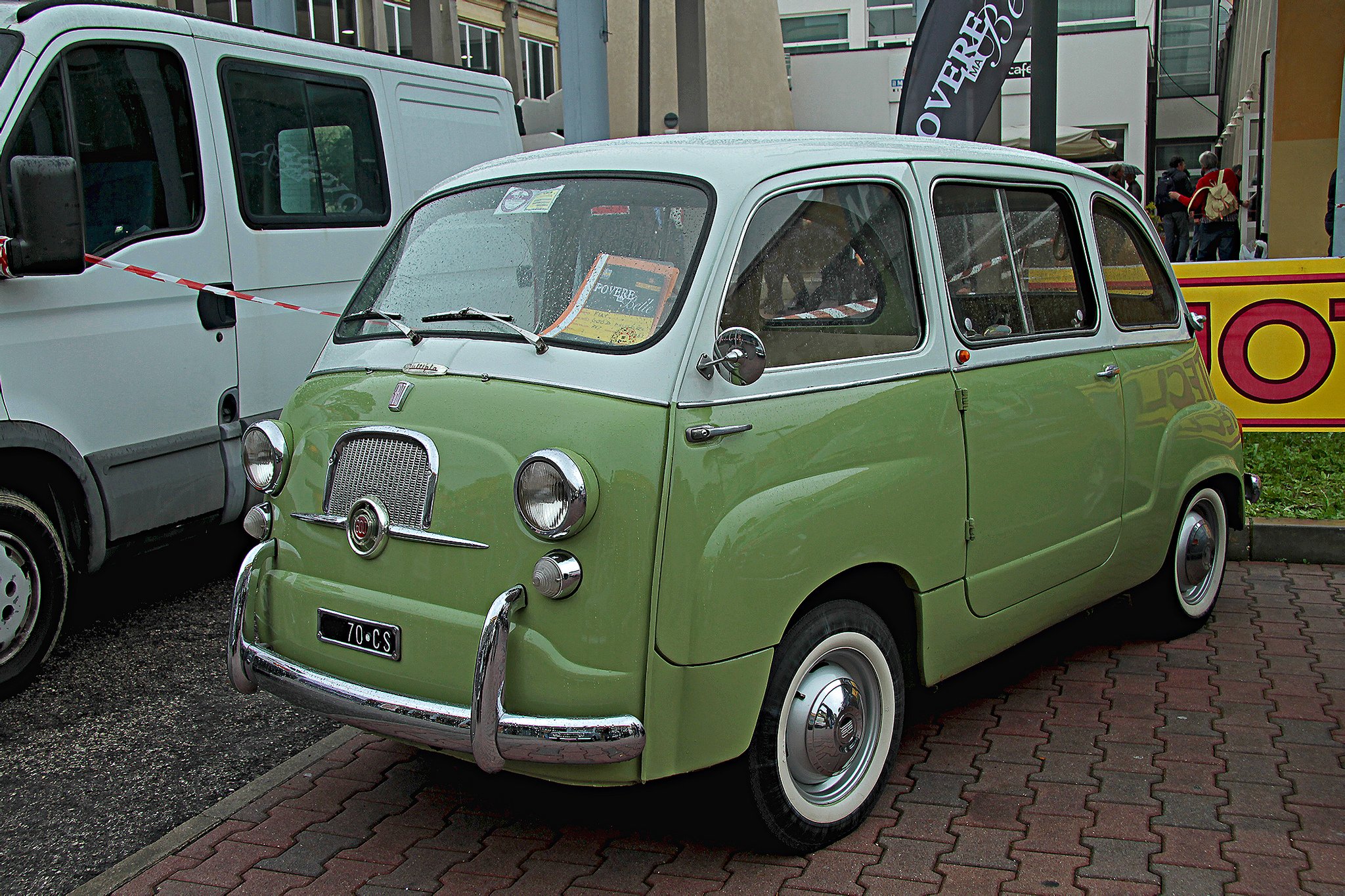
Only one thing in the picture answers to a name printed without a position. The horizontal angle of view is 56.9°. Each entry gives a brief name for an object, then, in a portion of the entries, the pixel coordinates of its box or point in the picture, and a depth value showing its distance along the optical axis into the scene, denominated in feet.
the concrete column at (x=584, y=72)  31.07
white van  15.94
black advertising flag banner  30.30
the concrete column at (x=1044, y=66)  31.55
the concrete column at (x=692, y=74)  63.00
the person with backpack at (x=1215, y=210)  52.54
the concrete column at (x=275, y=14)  37.11
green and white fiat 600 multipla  9.98
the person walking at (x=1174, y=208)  62.23
